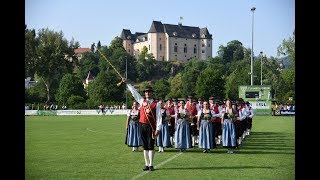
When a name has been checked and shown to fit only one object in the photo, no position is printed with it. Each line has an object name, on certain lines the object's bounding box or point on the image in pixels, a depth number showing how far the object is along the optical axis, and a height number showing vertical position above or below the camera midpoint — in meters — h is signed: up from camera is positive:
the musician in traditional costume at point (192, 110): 18.14 -0.37
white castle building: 160.00 +19.73
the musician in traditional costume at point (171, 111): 18.73 -0.43
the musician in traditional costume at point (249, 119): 24.87 -1.00
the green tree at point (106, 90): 86.39 +1.71
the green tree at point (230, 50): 152.50 +15.89
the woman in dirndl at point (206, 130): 16.73 -1.05
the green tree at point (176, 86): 99.36 +2.93
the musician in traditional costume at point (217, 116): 17.73 -0.57
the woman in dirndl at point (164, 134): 17.23 -1.23
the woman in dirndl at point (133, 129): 17.31 -1.06
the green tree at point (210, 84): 92.25 +3.09
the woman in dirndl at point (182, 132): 16.91 -1.12
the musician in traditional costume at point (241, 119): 20.00 -0.77
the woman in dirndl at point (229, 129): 16.83 -1.01
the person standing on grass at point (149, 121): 12.27 -0.54
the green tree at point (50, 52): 77.69 +7.62
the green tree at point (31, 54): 74.88 +7.11
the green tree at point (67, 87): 85.25 +2.17
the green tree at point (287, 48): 69.79 +8.06
